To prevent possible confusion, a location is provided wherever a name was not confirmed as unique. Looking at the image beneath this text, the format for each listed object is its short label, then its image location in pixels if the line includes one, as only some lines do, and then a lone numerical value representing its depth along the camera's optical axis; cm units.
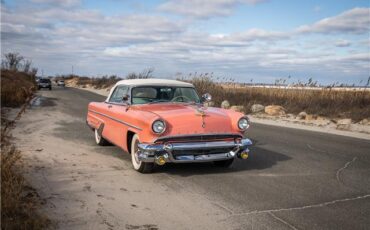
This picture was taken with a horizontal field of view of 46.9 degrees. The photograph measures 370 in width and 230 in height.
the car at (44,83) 4800
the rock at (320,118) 1764
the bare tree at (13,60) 6569
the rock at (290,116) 1900
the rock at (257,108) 2105
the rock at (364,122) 1579
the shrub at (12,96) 1822
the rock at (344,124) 1540
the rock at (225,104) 2293
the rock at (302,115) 1845
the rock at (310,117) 1794
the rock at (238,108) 2180
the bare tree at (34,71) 7012
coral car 664
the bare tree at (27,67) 7131
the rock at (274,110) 1974
